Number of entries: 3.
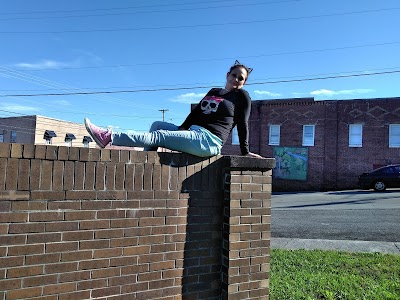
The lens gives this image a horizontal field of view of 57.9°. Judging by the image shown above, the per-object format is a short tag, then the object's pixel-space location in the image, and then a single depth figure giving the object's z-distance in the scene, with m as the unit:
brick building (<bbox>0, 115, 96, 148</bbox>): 38.28
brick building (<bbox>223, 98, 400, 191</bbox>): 26.06
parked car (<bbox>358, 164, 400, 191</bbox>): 21.56
